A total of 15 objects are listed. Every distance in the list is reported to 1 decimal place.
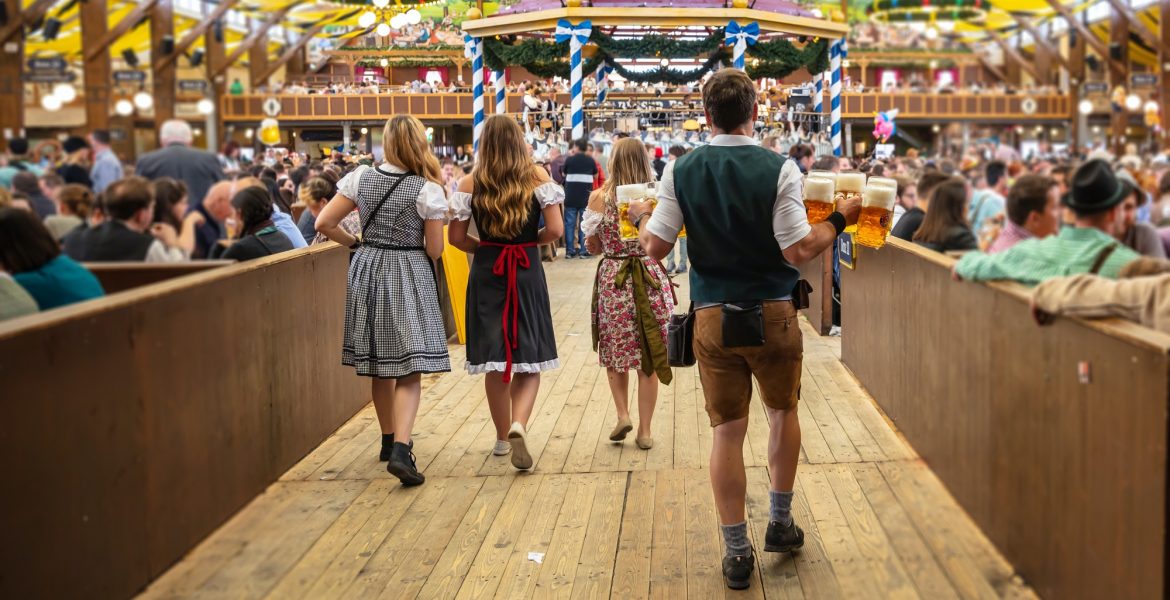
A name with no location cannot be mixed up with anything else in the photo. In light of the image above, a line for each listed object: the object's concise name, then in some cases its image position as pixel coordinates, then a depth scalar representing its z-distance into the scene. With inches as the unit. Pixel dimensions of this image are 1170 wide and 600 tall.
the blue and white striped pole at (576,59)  511.8
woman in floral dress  197.6
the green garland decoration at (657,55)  533.6
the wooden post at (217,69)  1178.0
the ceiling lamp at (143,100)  970.7
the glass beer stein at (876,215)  132.0
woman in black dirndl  177.2
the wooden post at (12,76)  816.9
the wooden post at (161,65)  1013.2
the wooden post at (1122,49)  1219.9
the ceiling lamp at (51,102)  942.4
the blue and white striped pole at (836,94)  561.3
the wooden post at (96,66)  918.4
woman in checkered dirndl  177.3
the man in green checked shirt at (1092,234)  114.0
